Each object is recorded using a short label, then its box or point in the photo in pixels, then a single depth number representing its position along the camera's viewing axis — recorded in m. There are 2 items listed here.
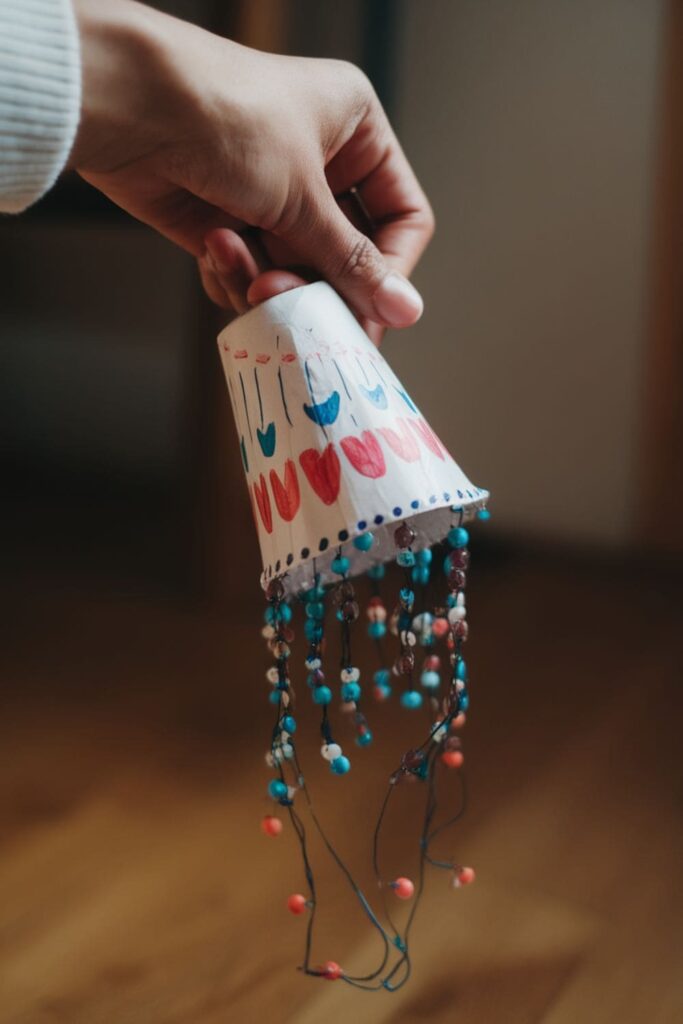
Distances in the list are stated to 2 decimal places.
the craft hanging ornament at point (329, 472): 0.55
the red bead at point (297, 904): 0.69
